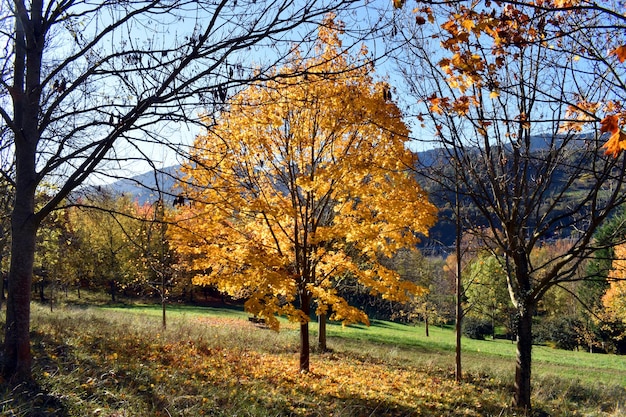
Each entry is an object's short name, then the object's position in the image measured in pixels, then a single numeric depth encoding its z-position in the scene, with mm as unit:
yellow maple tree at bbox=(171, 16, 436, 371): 7812
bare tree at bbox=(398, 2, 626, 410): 5898
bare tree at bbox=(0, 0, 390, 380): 4051
